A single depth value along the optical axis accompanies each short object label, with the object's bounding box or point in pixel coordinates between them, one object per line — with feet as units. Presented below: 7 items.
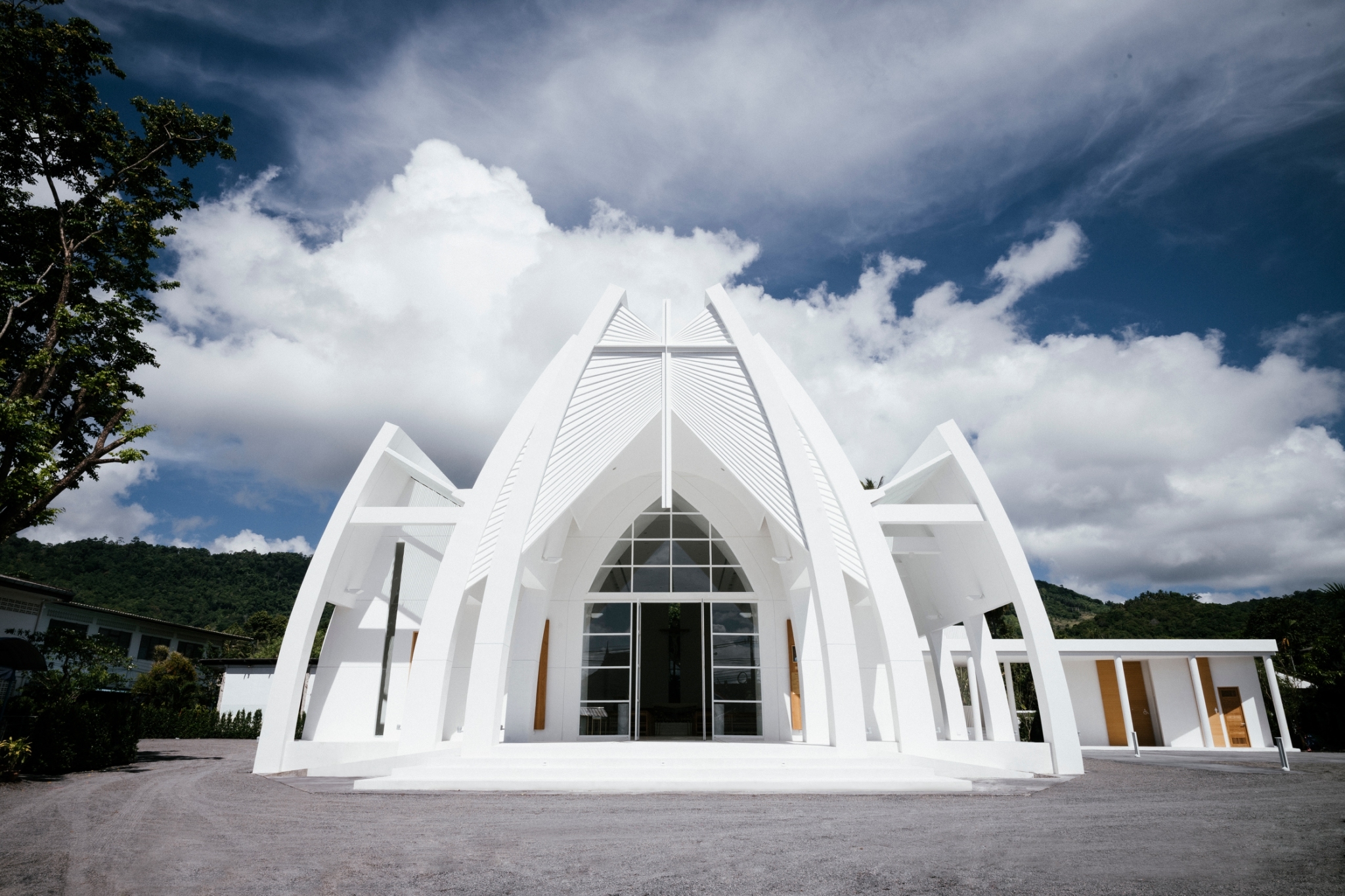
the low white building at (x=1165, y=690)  73.61
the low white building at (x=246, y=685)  95.09
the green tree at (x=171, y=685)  88.38
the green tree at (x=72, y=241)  41.73
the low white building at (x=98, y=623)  79.31
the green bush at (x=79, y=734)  41.04
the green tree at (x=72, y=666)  48.42
